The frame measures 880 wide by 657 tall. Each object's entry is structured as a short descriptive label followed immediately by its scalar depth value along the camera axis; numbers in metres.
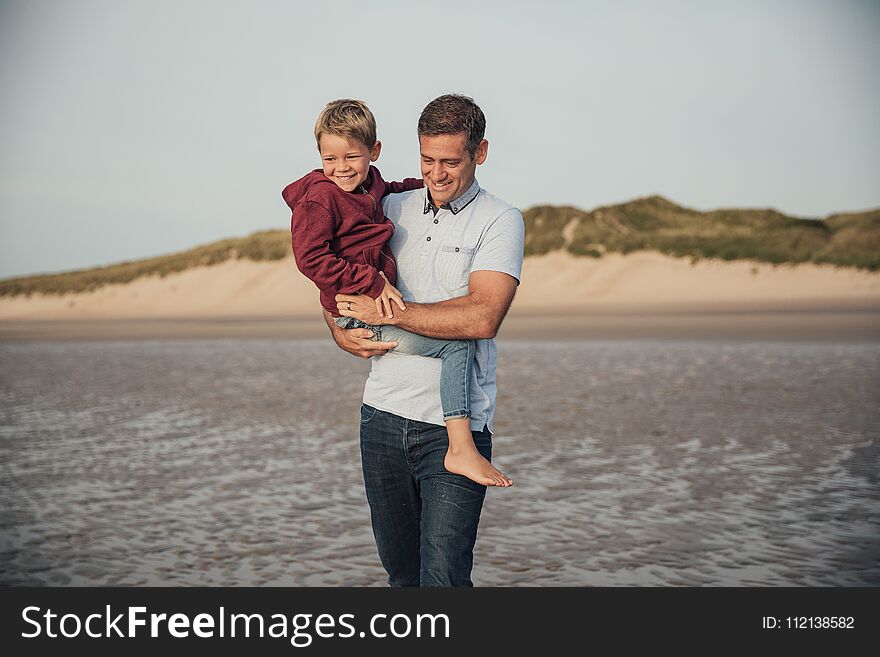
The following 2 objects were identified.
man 3.75
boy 3.83
